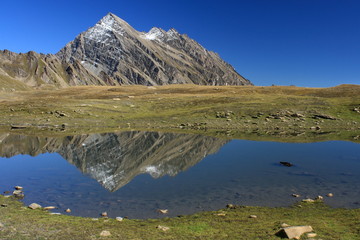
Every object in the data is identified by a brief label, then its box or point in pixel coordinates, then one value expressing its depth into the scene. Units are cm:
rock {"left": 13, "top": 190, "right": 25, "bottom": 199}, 2302
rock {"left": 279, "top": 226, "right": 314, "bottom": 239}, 1424
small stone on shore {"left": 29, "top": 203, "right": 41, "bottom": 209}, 2019
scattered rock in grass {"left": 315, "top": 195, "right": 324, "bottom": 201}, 2206
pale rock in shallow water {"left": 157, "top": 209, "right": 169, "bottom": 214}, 1991
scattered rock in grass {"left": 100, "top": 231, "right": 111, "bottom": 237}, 1498
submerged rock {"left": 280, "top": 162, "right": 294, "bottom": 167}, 3385
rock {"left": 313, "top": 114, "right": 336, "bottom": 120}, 7100
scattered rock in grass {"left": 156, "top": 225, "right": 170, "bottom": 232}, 1606
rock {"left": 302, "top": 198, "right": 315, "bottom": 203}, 2155
